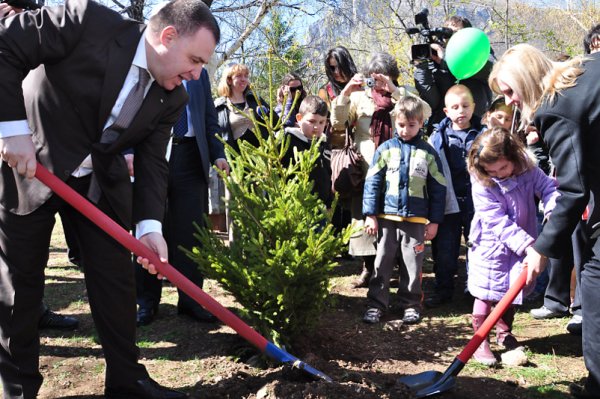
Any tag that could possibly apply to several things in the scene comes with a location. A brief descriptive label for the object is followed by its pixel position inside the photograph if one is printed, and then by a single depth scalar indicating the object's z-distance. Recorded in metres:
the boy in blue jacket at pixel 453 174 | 4.85
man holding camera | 5.49
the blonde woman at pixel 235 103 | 5.62
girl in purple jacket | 3.70
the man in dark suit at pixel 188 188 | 4.30
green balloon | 5.02
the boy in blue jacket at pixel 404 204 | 4.41
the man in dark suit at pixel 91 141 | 2.50
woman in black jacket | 2.52
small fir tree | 3.27
